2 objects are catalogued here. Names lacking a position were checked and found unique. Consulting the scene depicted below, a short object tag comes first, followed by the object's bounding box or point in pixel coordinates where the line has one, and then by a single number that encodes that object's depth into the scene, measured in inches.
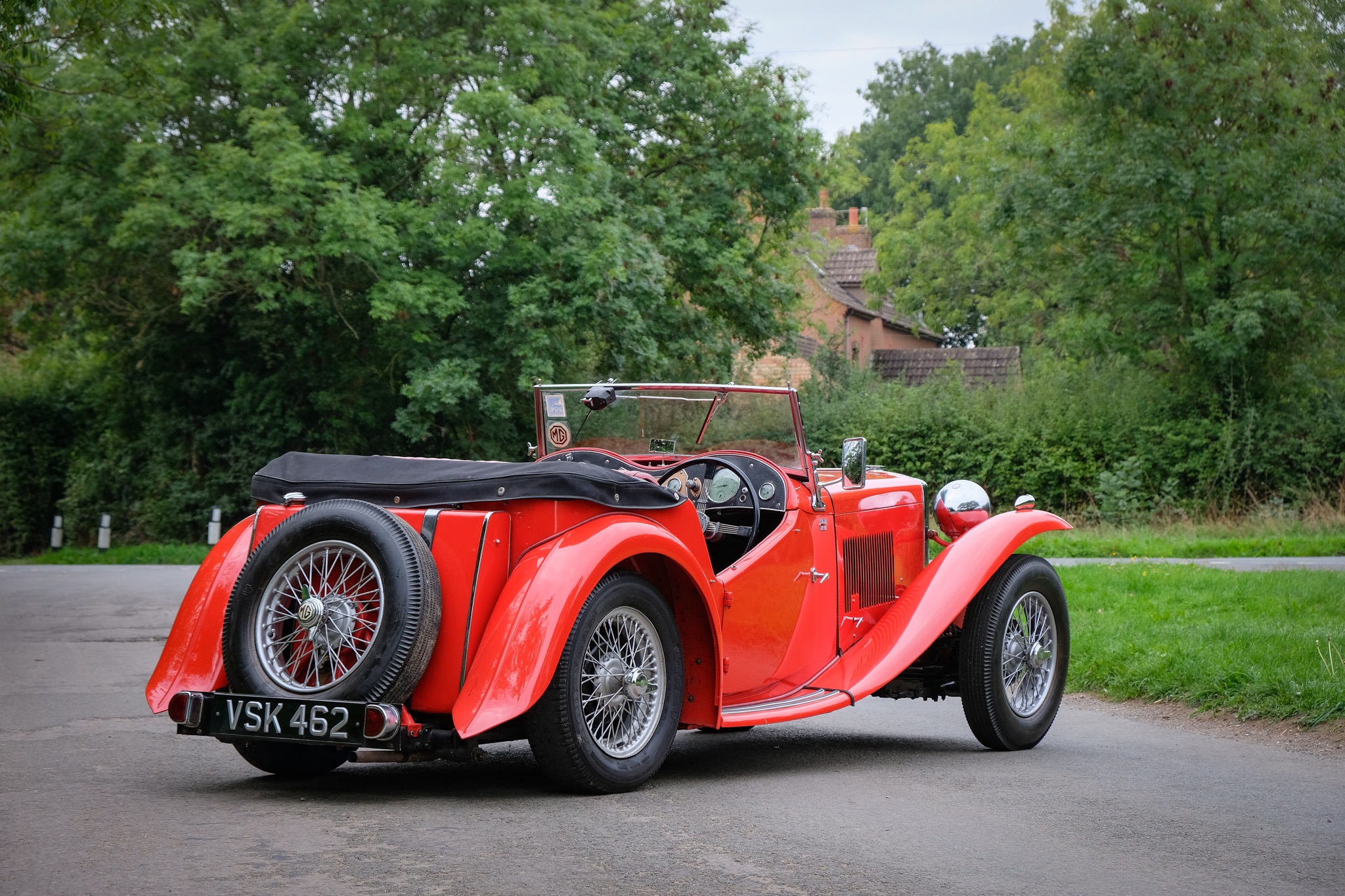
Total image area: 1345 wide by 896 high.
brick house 1418.6
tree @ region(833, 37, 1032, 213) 2723.9
